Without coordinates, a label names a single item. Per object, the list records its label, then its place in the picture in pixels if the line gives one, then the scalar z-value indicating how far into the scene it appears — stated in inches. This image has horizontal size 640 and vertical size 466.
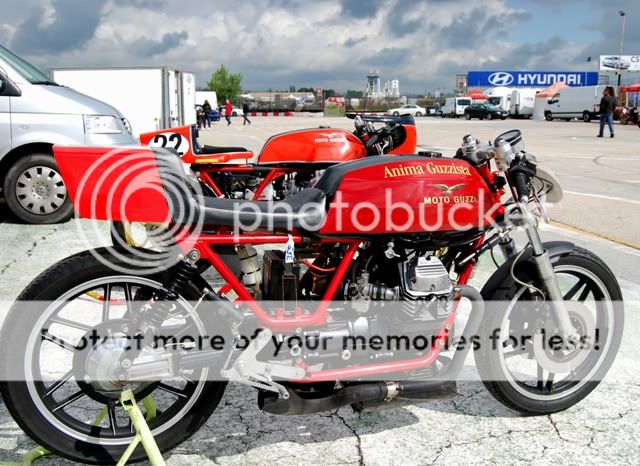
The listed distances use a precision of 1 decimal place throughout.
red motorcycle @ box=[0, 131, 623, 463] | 96.8
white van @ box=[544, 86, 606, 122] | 1657.6
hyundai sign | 3272.6
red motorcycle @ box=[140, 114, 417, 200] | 241.0
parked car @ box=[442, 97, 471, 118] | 2406.5
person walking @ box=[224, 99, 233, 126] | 1607.0
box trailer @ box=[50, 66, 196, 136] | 541.3
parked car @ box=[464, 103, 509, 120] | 2075.5
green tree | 4512.8
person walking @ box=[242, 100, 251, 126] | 1626.5
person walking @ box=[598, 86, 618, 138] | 912.3
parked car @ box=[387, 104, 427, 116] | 2734.7
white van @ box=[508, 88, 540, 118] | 2020.2
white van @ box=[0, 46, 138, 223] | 274.4
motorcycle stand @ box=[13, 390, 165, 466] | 96.4
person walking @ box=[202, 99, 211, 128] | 1370.7
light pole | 2463.1
